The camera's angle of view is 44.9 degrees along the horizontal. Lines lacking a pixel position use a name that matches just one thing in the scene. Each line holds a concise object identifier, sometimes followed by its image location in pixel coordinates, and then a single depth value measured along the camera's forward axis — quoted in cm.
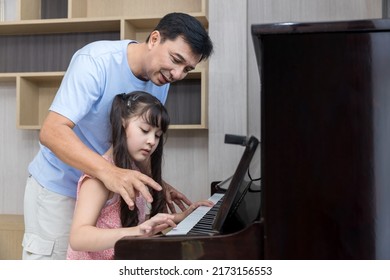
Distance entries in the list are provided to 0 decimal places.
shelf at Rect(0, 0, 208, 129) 221
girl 100
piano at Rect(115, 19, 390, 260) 72
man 106
